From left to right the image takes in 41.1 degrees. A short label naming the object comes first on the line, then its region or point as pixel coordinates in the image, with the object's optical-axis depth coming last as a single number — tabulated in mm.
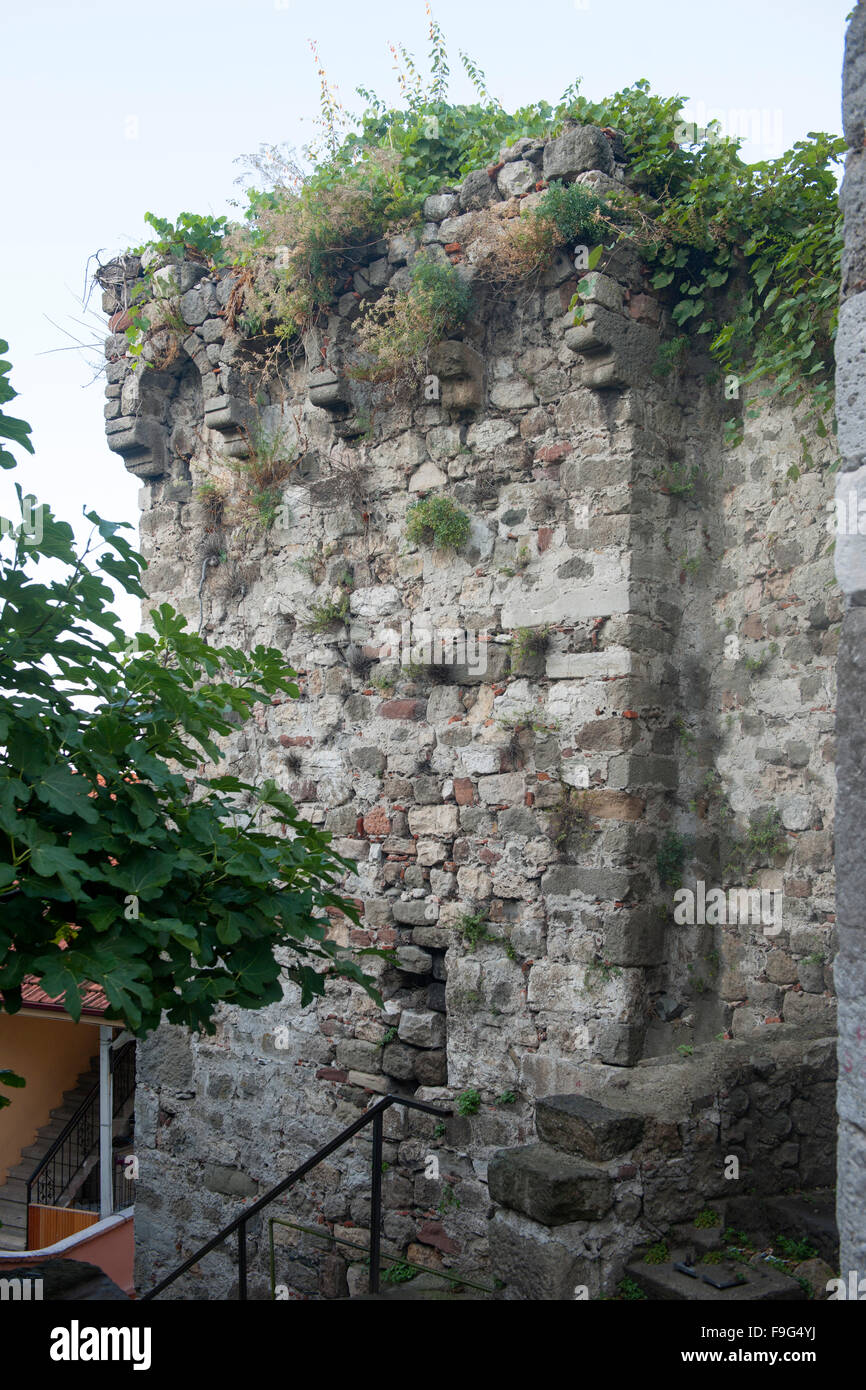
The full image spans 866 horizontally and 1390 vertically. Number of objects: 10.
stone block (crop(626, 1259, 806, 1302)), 3305
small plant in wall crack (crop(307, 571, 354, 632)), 5995
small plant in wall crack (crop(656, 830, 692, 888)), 4898
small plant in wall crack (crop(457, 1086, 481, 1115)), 5113
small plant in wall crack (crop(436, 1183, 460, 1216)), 5129
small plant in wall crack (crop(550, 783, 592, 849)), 4895
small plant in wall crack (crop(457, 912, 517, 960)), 5180
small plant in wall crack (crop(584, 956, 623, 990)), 4738
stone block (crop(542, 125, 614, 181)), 4953
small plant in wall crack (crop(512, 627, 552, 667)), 5078
